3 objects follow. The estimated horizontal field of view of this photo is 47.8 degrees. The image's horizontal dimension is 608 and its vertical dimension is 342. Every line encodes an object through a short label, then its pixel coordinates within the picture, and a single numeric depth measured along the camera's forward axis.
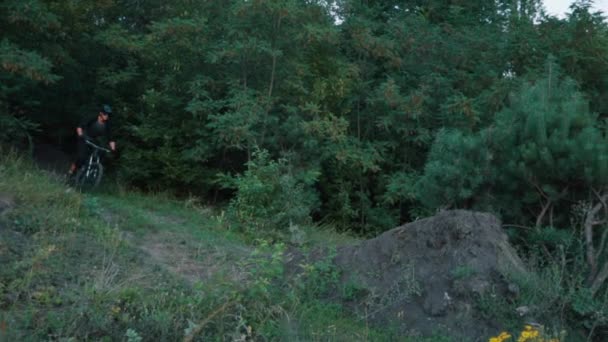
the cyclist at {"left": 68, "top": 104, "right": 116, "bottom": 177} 13.09
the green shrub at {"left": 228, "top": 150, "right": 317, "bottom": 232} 11.88
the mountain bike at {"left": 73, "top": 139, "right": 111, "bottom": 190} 13.09
